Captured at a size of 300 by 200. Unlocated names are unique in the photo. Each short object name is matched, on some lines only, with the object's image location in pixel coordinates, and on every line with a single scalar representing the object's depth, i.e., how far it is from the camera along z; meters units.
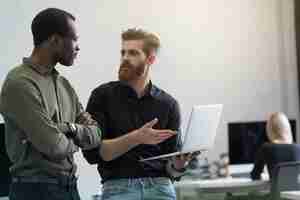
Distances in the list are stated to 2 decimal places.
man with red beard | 3.57
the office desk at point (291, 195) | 5.34
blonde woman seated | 7.23
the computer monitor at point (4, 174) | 5.09
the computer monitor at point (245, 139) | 8.21
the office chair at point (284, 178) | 6.31
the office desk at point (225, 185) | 7.06
